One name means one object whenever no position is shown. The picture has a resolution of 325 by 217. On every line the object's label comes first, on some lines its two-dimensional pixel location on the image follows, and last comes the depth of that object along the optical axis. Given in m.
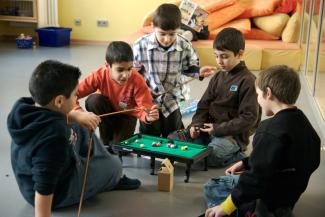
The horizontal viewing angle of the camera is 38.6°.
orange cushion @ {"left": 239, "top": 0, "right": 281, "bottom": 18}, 4.84
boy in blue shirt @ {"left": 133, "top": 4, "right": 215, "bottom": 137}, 2.49
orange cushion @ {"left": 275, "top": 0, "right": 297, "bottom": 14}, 4.90
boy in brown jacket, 2.18
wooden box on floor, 1.93
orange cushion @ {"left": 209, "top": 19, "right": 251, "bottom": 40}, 4.77
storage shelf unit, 5.59
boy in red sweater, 2.19
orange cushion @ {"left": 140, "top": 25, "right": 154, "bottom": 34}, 4.75
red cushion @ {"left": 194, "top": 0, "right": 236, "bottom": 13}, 4.87
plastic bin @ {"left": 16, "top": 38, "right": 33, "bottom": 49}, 5.33
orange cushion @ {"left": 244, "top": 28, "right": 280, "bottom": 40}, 4.87
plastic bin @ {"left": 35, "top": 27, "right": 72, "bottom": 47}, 5.49
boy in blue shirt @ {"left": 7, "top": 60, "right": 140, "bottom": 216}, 1.47
